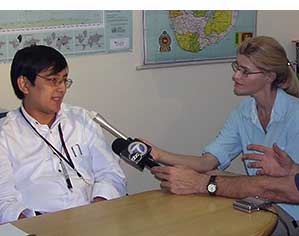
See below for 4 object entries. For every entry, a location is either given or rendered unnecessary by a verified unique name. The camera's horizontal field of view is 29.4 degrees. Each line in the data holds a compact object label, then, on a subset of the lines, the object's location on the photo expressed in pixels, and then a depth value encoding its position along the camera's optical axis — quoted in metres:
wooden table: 1.90
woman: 2.76
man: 2.54
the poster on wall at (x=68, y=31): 3.22
